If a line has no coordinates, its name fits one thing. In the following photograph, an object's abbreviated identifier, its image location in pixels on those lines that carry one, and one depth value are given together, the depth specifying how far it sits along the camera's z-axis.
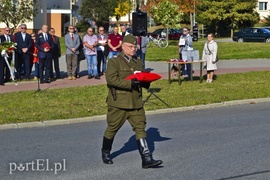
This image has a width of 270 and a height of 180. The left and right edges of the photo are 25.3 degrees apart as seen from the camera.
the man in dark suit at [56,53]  20.95
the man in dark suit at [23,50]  20.25
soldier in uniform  8.34
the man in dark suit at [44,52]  19.72
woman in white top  19.36
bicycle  43.53
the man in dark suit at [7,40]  19.81
